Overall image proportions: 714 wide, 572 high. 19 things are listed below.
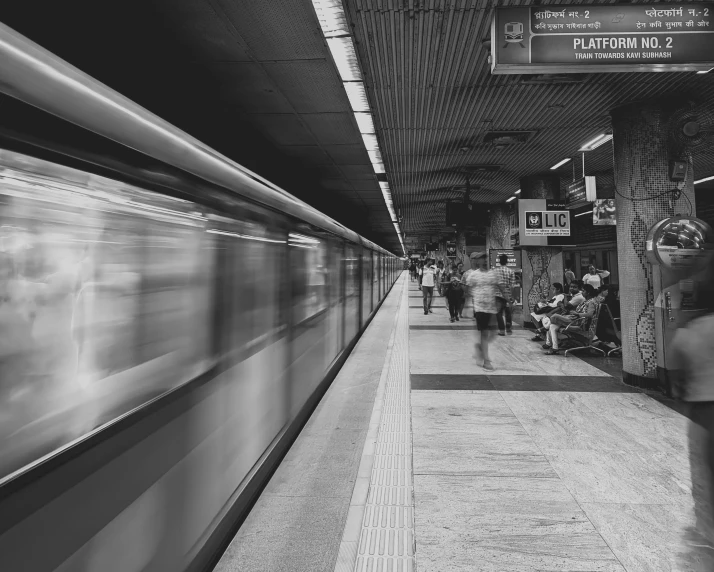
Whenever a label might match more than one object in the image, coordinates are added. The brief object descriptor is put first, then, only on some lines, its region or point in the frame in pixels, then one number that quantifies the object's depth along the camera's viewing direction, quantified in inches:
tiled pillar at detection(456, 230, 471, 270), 786.3
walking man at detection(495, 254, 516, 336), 349.2
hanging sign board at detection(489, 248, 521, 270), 452.4
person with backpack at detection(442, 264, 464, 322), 441.7
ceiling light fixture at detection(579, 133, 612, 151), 270.5
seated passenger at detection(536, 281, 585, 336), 284.1
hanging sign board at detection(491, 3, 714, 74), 123.0
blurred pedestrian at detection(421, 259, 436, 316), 496.1
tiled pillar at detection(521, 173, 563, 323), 380.5
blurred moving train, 40.6
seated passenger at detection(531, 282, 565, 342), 312.0
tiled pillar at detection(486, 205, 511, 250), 543.5
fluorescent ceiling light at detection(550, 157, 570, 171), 330.3
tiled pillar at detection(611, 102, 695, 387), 200.2
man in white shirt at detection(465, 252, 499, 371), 231.5
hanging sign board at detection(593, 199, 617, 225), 309.3
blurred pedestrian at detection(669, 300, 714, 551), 65.4
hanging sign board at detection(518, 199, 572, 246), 357.4
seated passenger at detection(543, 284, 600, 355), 270.7
